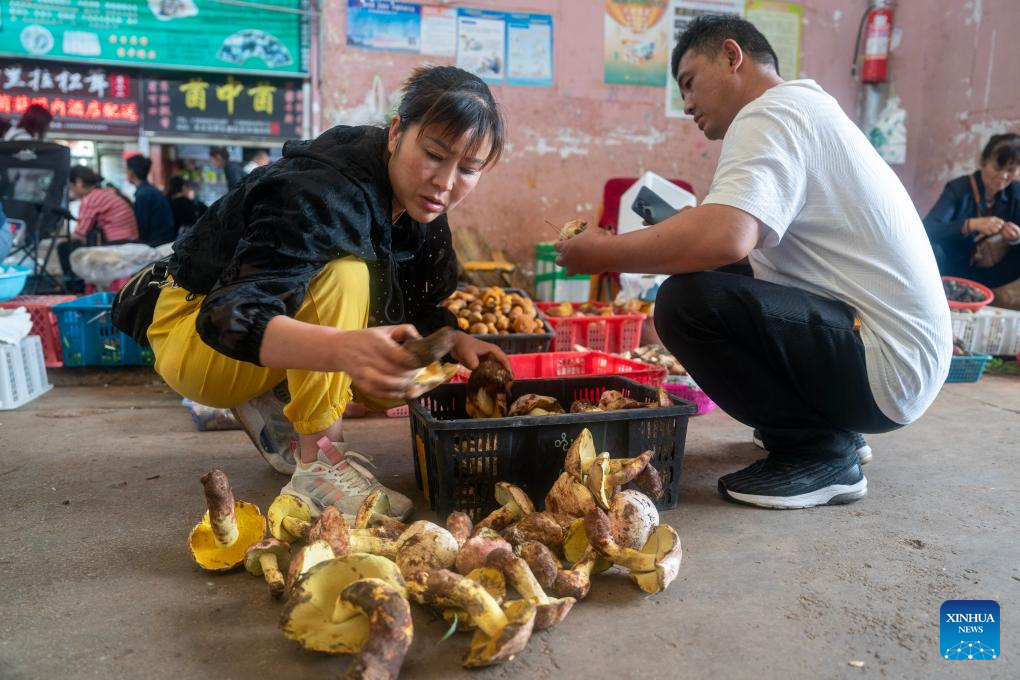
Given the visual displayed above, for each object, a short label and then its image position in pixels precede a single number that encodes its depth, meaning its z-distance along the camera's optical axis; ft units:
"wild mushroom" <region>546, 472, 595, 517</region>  5.58
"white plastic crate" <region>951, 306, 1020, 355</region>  14.55
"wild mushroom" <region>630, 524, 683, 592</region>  4.90
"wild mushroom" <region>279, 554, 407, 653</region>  4.03
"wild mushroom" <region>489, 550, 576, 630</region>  4.41
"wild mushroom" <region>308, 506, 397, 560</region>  4.85
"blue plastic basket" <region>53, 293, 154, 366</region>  12.60
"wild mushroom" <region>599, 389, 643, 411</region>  6.86
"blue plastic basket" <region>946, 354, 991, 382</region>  12.84
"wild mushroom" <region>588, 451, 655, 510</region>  5.44
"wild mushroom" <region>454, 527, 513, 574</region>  4.83
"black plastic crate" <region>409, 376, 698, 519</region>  6.07
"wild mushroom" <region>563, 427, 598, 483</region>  5.74
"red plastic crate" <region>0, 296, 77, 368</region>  12.58
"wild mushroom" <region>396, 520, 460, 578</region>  4.83
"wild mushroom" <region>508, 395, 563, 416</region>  6.80
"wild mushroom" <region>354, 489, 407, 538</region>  5.41
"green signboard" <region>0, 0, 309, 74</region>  18.88
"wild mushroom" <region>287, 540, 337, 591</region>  4.42
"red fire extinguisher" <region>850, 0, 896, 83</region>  21.83
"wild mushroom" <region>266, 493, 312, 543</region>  5.43
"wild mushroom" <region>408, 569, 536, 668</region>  4.04
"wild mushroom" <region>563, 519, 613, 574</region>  5.37
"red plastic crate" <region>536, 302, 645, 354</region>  12.80
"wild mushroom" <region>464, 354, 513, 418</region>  6.75
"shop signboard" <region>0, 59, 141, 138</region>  19.38
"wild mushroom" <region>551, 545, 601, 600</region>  4.81
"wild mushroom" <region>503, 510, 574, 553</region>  5.38
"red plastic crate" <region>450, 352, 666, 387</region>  8.66
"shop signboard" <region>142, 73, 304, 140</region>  20.03
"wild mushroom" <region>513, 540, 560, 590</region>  4.87
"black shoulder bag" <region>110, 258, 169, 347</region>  6.86
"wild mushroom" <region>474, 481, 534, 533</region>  5.61
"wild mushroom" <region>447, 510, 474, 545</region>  5.24
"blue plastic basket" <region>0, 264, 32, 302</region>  12.16
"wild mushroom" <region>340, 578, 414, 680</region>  3.76
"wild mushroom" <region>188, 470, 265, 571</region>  5.08
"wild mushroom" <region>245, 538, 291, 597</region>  4.90
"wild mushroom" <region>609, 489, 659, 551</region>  5.23
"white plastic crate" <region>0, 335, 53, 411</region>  10.36
